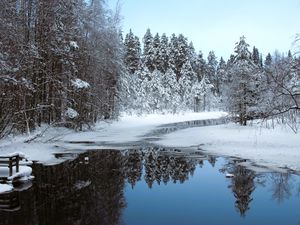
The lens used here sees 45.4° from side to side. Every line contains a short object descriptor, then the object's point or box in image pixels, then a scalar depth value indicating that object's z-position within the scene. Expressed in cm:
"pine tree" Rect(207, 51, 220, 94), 10622
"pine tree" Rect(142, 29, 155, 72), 8400
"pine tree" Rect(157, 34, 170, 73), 8423
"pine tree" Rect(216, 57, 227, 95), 10557
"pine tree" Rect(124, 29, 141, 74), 7644
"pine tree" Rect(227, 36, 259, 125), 3990
